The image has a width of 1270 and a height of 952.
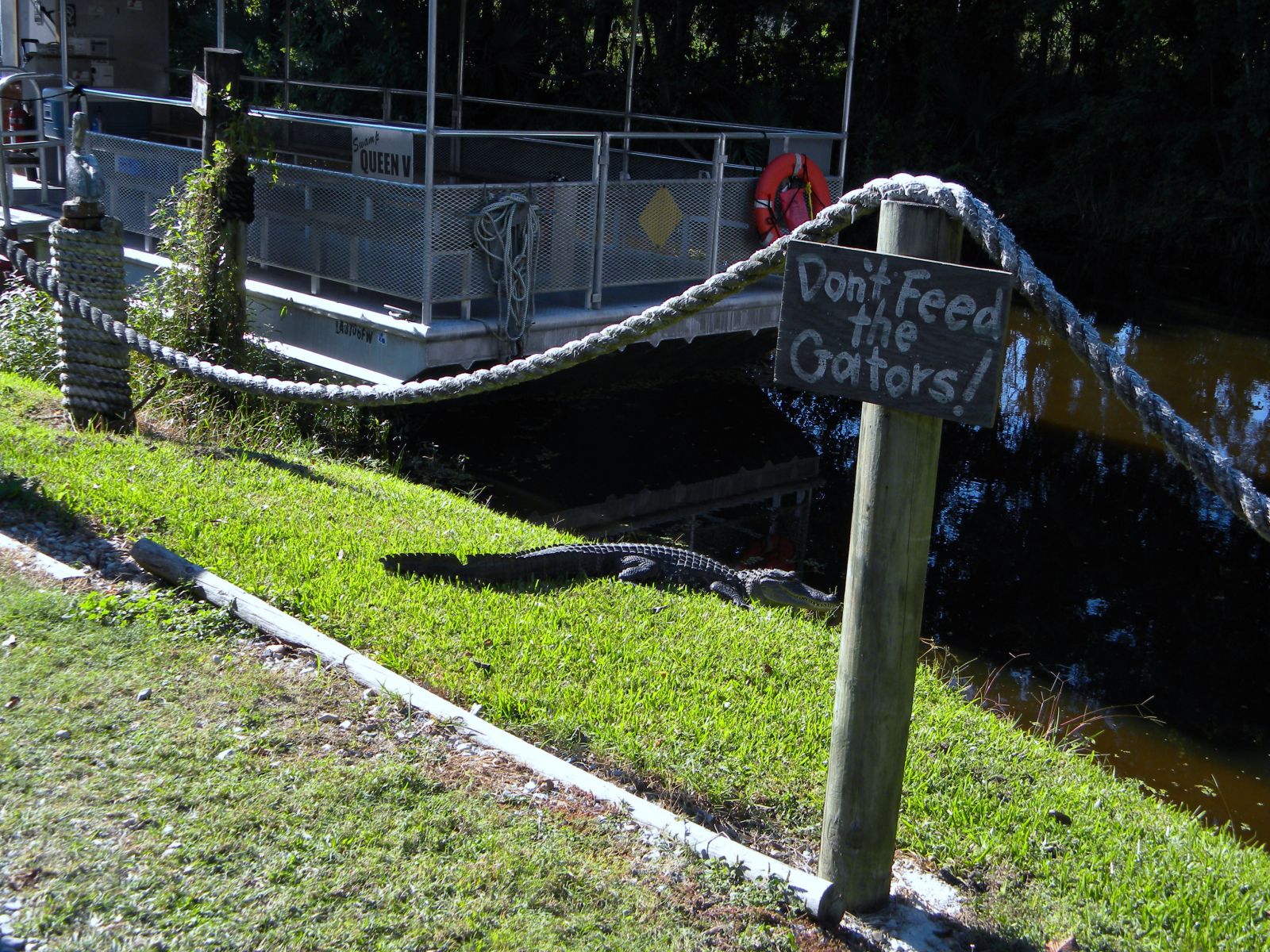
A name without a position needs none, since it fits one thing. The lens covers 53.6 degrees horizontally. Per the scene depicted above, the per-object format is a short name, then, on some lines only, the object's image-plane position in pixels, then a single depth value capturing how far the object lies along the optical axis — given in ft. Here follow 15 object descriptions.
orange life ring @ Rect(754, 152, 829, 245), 30.45
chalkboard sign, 8.02
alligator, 16.65
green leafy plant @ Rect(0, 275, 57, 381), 26.55
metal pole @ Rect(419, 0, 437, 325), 23.61
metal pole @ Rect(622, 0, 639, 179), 33.44
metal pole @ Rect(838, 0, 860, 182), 30.04
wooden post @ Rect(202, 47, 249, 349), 23.91
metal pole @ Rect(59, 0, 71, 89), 33.91
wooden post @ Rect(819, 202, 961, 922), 8.55
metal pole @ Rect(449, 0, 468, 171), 36.01
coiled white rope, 25.25
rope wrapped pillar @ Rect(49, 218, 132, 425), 20.22
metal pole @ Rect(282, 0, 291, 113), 38.78
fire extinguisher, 39.34
